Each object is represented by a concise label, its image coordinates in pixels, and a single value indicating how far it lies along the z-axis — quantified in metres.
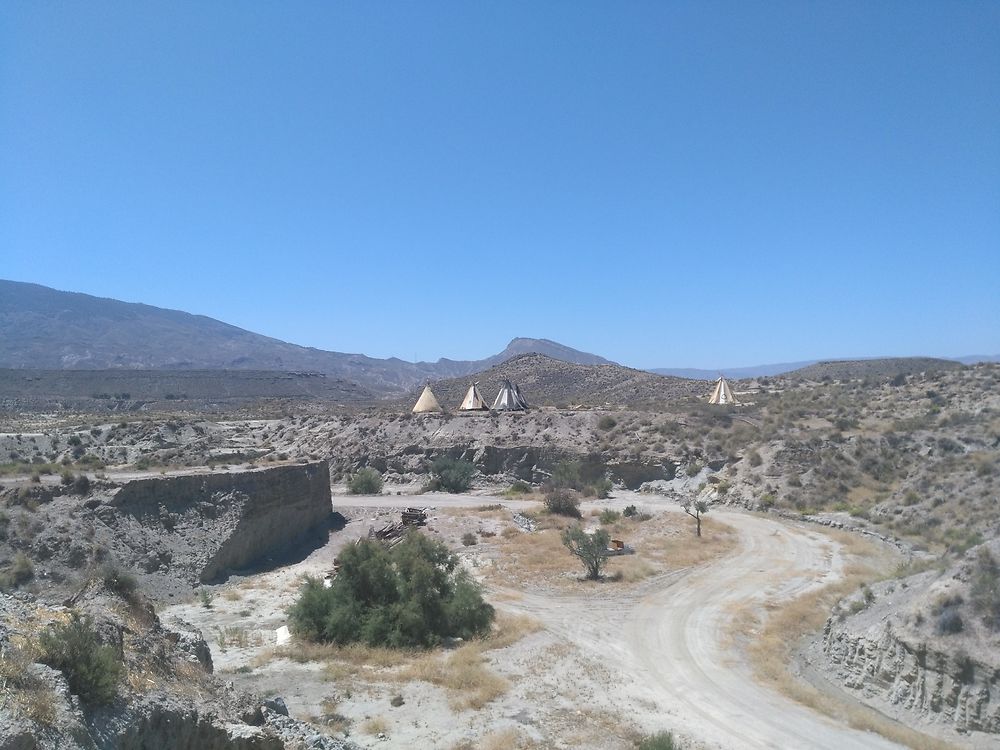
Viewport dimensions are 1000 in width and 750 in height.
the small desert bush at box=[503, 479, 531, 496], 47.09
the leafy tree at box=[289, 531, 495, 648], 18.56
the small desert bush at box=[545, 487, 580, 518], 38.25
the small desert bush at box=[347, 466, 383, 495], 46.06
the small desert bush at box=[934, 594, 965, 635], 13.97
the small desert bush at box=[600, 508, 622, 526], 35.81
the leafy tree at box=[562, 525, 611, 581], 25.56
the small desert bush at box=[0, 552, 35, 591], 19.97
